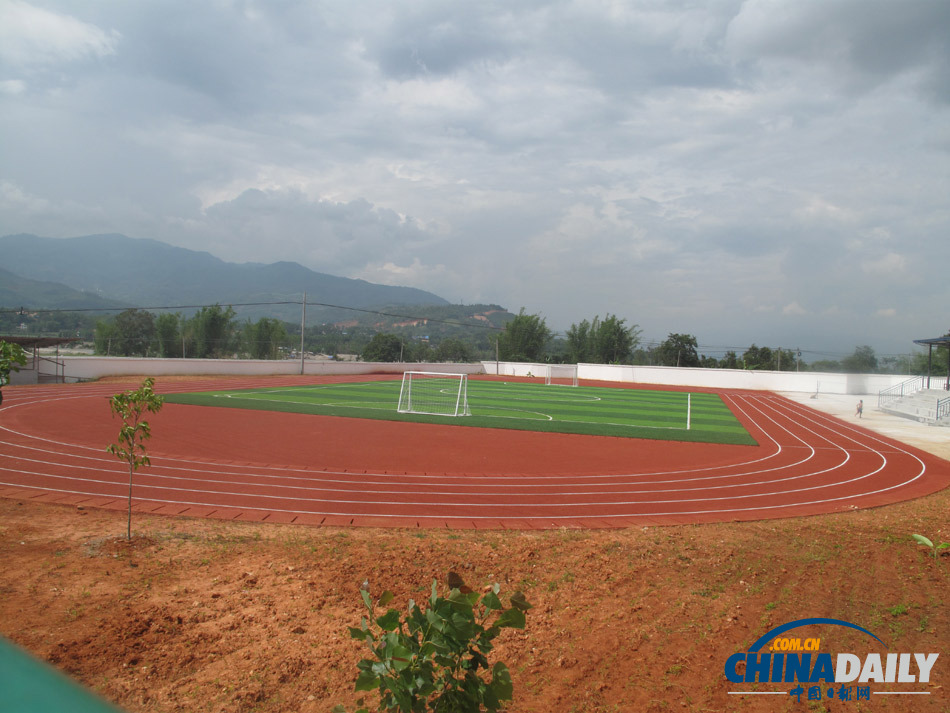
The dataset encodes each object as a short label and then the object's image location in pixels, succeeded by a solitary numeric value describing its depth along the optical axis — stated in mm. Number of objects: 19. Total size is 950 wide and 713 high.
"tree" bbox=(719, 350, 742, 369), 62875
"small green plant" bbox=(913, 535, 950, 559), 6550
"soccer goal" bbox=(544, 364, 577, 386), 53969
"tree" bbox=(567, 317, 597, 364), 78812
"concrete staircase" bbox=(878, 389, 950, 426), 23953
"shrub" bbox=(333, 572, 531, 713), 2163
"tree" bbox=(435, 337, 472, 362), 72562
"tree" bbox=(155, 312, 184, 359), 60469
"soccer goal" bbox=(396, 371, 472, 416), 23547
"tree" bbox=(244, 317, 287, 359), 60250
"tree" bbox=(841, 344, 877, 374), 43159
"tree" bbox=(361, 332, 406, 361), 70250
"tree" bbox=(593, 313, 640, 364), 75062
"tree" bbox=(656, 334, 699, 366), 63125
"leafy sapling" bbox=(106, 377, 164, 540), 7105
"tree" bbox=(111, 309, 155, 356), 63688
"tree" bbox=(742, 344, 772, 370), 59412
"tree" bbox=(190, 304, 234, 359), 59219
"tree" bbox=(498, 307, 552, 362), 80188
